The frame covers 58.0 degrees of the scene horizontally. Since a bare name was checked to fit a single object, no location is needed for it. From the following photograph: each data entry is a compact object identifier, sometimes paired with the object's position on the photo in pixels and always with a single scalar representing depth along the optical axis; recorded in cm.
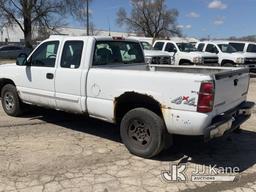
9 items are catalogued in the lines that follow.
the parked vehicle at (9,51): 2234
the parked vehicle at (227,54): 1173
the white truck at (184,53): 1190
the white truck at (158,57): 1124
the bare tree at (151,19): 4666
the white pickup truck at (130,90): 318
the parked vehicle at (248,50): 1197
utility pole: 2616
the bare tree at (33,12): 2412
